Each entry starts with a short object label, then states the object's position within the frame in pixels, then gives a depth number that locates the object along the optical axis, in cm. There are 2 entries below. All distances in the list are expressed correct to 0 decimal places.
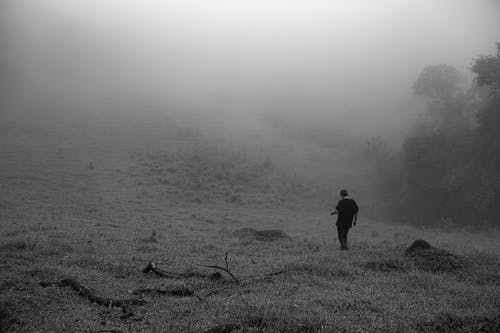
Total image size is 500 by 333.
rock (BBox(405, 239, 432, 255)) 1518
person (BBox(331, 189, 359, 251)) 1670
